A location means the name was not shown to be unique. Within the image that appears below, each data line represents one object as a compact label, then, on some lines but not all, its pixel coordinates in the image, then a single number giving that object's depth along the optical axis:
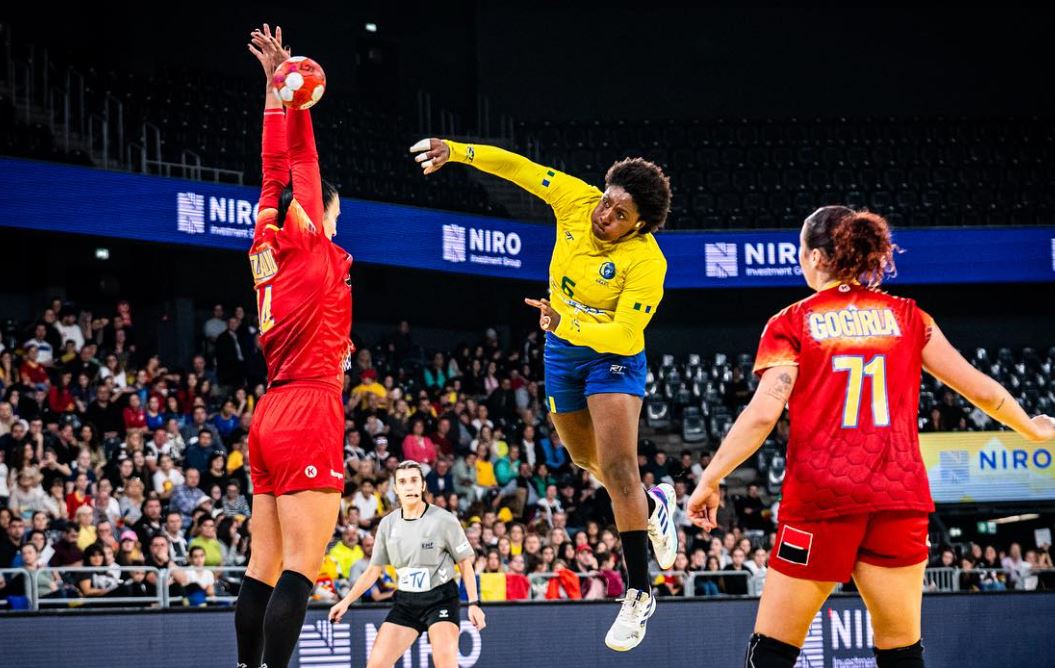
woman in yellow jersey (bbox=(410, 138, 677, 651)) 6.82
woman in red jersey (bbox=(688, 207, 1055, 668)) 4.64
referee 9.77
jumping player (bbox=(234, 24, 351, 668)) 5.38
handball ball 5.55
